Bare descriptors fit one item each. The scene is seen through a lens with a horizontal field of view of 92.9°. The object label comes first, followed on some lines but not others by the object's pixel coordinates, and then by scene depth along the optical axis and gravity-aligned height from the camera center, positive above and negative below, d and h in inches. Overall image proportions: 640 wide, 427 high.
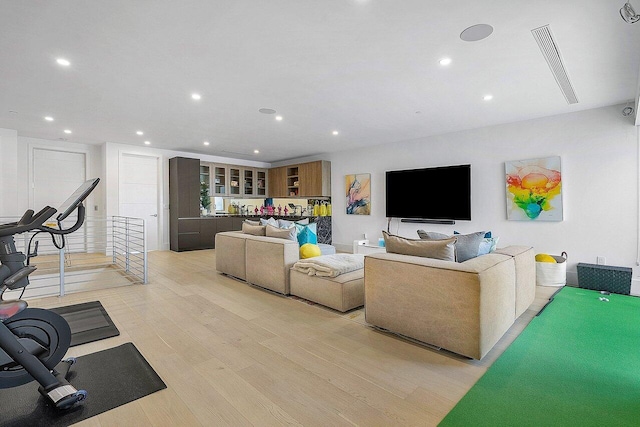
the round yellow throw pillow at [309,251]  162.9 -22.4
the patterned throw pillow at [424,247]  96.9 -13.1
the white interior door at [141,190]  275.3 +20.1
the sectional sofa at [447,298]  82.4 -27.0
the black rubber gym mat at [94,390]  63.1 -42.1
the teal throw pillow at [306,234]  178.7 -14.4
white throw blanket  129.6 -24.7
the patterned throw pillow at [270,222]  186.1 -7.4
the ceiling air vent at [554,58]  95.1 +54.3
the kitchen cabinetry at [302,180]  303.4 +32.0
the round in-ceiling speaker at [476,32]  92.4 +54.8
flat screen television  213.0 +11.4
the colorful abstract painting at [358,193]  273.0 +14.2
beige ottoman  123.3 -34.0
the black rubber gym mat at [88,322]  100.9 -40.7
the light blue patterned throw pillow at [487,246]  108.5 -14.4
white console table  245.5 -31.8
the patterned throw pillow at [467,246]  103.7 -13.2
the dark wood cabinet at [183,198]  287.0 +12.7
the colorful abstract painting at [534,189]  177.3 +10.5
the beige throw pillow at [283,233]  157.1 -12.1
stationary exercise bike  65.2 -27.6
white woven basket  164.6 -36.1
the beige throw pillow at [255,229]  177.1 -11.4
